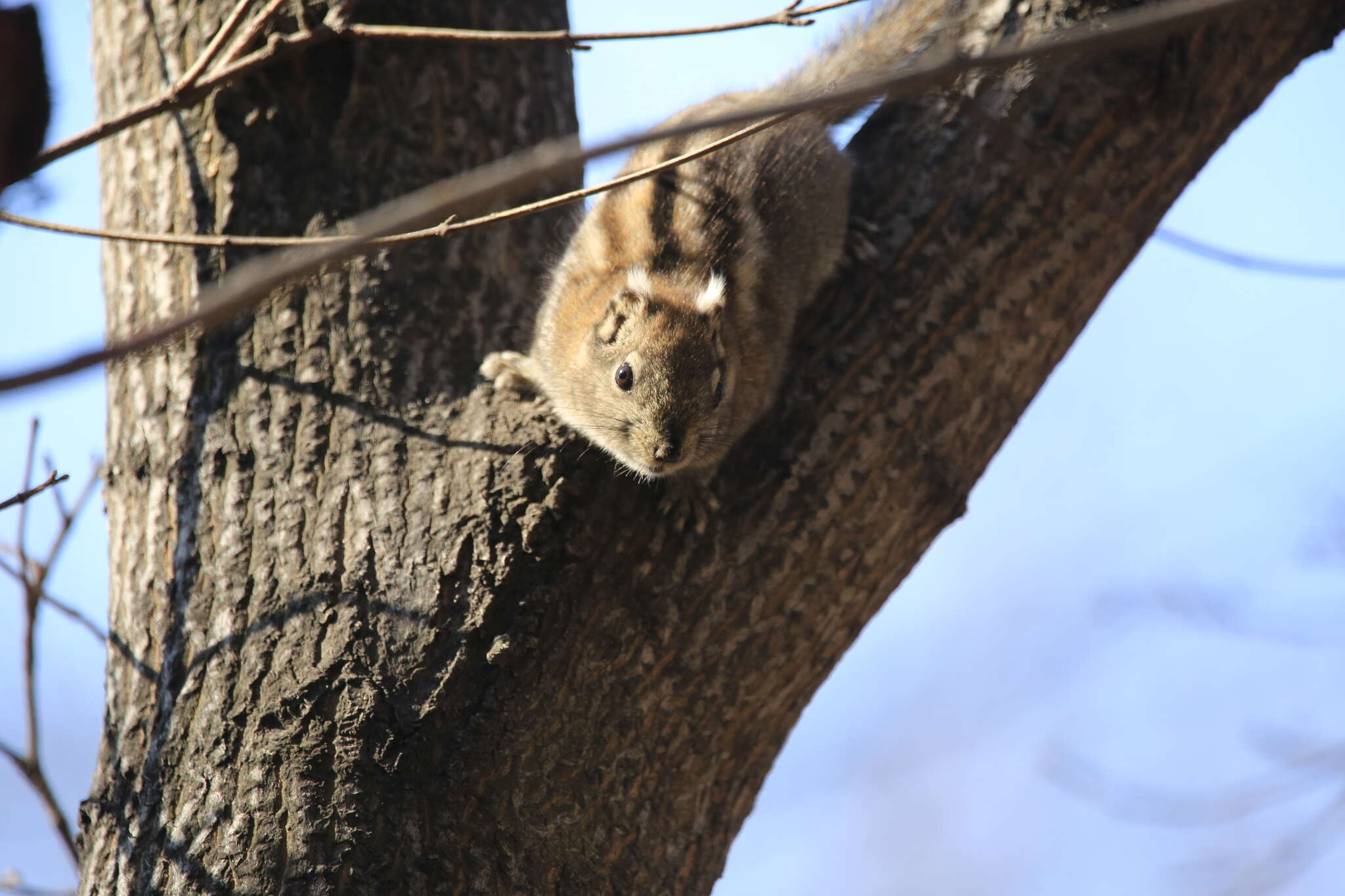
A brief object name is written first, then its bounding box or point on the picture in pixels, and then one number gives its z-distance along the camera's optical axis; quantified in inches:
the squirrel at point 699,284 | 287.6
